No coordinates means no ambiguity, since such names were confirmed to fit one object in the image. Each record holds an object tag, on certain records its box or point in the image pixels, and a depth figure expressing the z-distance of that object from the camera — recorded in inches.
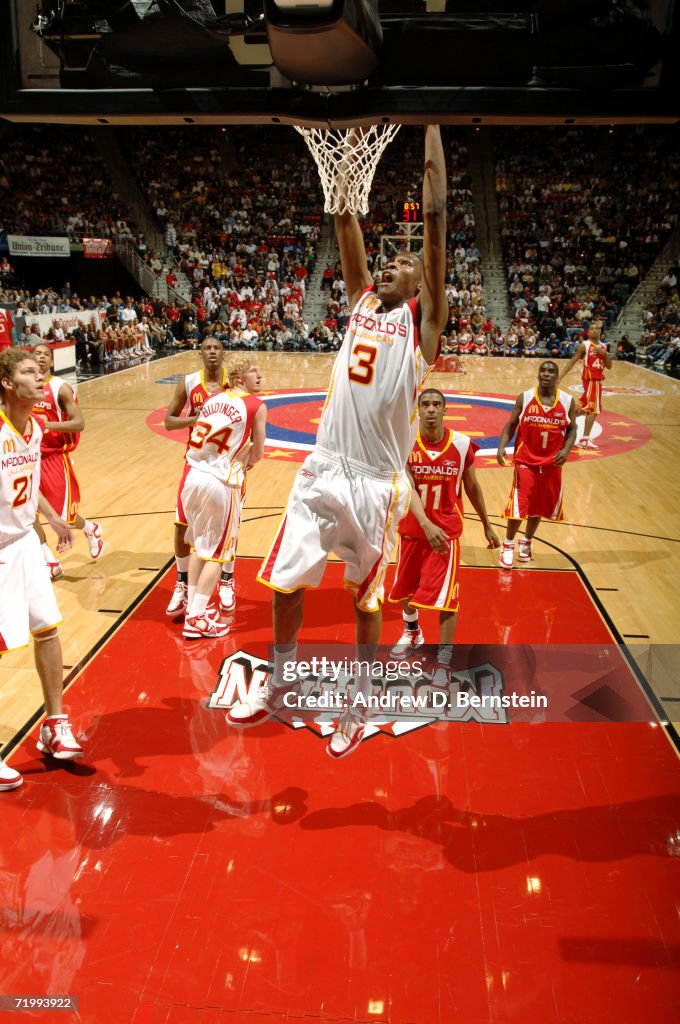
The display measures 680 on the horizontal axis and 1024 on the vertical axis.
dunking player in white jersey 128.3
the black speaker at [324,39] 126.3
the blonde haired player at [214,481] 200.8
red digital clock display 633.6
